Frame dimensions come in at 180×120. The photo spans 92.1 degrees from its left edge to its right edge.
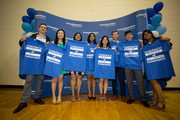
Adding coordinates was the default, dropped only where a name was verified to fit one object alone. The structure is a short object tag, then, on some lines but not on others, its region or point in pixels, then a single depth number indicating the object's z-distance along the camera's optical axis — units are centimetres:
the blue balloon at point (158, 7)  304
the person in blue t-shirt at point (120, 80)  266
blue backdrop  291
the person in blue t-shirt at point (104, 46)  256
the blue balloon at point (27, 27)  321
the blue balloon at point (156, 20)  300
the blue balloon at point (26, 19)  341
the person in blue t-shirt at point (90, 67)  265
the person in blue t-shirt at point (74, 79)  248
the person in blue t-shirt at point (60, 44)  232
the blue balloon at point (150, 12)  316
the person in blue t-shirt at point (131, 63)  237
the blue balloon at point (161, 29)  315
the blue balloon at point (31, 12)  322
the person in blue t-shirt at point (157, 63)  199
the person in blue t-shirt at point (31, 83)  197
